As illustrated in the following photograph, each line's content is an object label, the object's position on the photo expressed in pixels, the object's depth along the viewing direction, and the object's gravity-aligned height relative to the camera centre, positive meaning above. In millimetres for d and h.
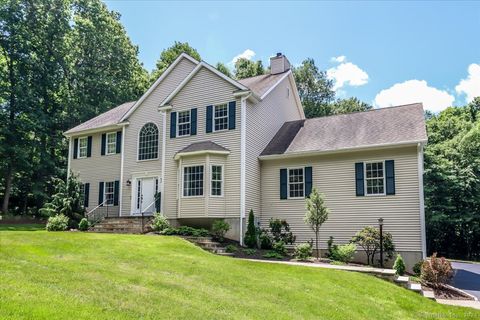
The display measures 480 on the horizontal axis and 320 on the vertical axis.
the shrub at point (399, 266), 13797 -2081
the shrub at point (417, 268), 15281 -2373
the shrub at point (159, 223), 18500 -1017
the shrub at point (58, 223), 19172 -1101
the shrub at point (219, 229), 17469 -1164
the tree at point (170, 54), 42844 +15292
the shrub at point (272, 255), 15813 -2039
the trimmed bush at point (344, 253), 15492 -1870
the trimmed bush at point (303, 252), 15586 -1864
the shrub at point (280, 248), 17031 -1890
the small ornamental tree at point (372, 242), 15695 -1468
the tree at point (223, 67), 42556 +13821
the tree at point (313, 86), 44094 +12430
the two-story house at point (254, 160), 16688 +1915
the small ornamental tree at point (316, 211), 15477 -313
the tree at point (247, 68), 42750 +13923
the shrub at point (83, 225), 19422 -1182
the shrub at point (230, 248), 16197 -1852
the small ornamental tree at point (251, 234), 17547 -1375
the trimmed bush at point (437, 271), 13414 -2167
